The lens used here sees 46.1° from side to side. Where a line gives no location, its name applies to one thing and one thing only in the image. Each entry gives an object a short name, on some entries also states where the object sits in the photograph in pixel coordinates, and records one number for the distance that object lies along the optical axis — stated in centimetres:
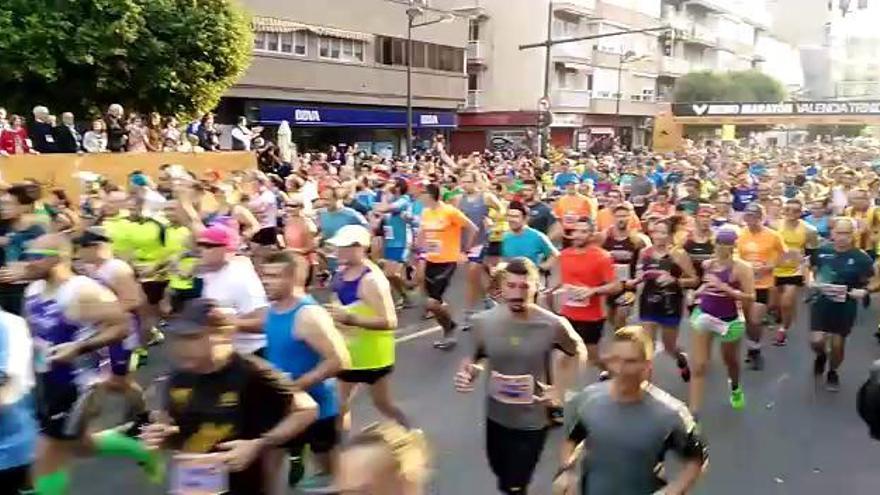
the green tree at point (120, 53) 2302
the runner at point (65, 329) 566
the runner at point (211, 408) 389
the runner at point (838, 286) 916
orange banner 1661
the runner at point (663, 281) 879
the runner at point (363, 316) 634
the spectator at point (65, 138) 1812
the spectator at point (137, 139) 2003
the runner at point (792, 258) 1110
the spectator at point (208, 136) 2377
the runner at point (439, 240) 1148
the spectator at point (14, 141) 1689
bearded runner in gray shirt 534
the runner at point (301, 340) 508
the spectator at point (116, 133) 1944
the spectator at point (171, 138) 2150
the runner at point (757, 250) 1036
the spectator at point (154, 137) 2097
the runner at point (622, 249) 988
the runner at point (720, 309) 822
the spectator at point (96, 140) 1931
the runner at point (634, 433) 412
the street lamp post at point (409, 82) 3347
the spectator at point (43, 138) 1800
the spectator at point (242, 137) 2433
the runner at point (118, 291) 691
